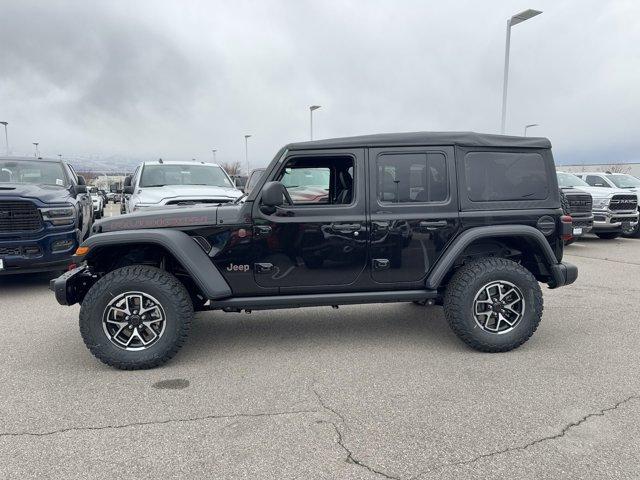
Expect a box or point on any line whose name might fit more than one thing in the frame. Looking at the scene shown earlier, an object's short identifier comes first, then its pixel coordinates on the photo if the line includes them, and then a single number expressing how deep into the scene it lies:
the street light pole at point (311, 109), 26.39
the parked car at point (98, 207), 20.03
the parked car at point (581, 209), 10.85
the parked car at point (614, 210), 11.74
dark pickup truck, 6.05
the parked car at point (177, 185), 7.57
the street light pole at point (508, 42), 14.46
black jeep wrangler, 3.87
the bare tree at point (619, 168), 42.09
